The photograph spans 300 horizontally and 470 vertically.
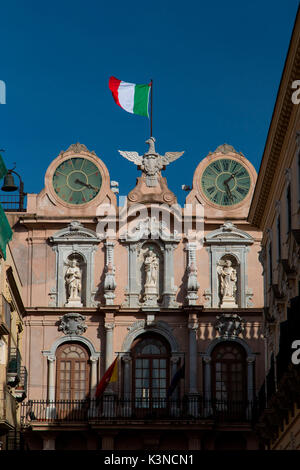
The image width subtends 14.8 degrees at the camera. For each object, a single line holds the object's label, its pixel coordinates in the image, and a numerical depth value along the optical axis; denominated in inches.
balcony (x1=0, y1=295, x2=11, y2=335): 1632.3
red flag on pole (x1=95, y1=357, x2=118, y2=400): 1978.3
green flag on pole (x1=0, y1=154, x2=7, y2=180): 1583.4
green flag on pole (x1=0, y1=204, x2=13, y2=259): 1651.1
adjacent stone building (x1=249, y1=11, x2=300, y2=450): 1240.2
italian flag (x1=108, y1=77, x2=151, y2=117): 2124.8
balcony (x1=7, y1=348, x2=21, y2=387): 1772.9
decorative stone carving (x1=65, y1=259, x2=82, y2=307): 2064.5
